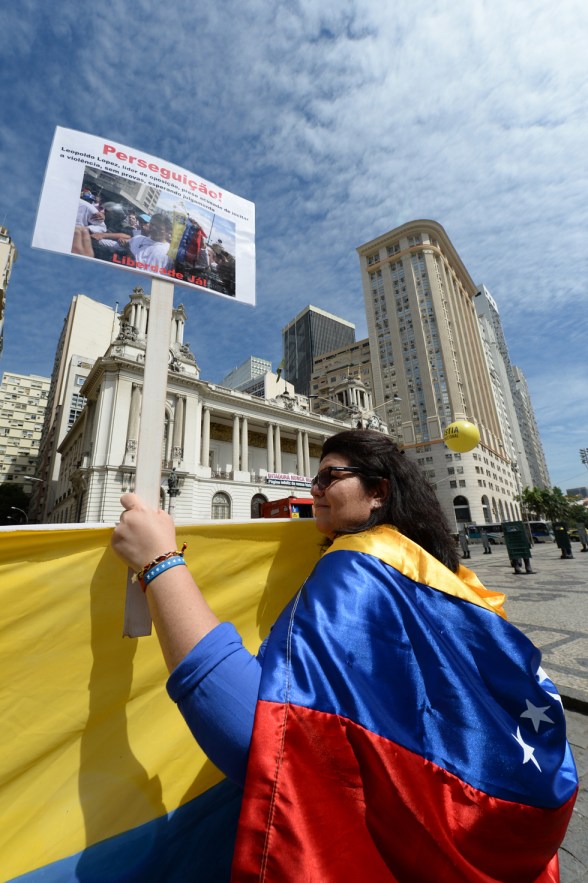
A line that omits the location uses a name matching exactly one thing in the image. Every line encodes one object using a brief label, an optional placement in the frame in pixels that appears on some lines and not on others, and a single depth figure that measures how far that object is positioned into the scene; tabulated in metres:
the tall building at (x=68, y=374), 43.91
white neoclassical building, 24.38
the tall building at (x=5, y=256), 35.08
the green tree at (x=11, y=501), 42.12
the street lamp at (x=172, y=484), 16.97
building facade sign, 32.41
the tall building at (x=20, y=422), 68.44
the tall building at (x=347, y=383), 46.46
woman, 0.72
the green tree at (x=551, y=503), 50.44
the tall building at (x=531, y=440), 107.61
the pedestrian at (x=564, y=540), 16.23
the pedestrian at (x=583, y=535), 19.41
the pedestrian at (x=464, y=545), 19.96
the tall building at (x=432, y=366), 51.78
